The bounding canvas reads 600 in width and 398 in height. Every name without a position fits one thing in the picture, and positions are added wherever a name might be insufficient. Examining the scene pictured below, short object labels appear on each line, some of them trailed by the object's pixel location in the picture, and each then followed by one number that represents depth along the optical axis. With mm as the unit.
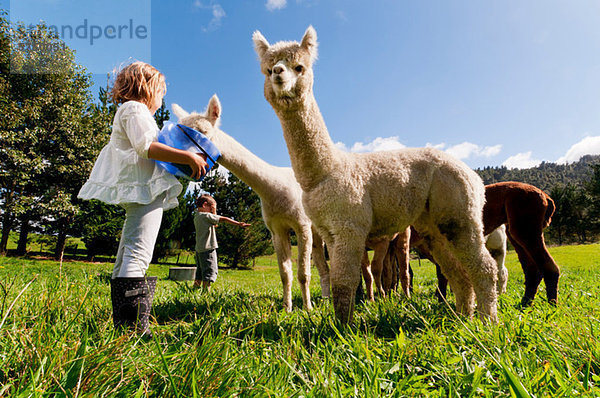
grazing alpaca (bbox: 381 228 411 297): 4566
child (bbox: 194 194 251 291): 6375
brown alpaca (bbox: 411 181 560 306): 3443
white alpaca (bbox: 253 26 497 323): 2262
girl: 2125
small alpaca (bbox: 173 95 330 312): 3873
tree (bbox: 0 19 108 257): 17203
